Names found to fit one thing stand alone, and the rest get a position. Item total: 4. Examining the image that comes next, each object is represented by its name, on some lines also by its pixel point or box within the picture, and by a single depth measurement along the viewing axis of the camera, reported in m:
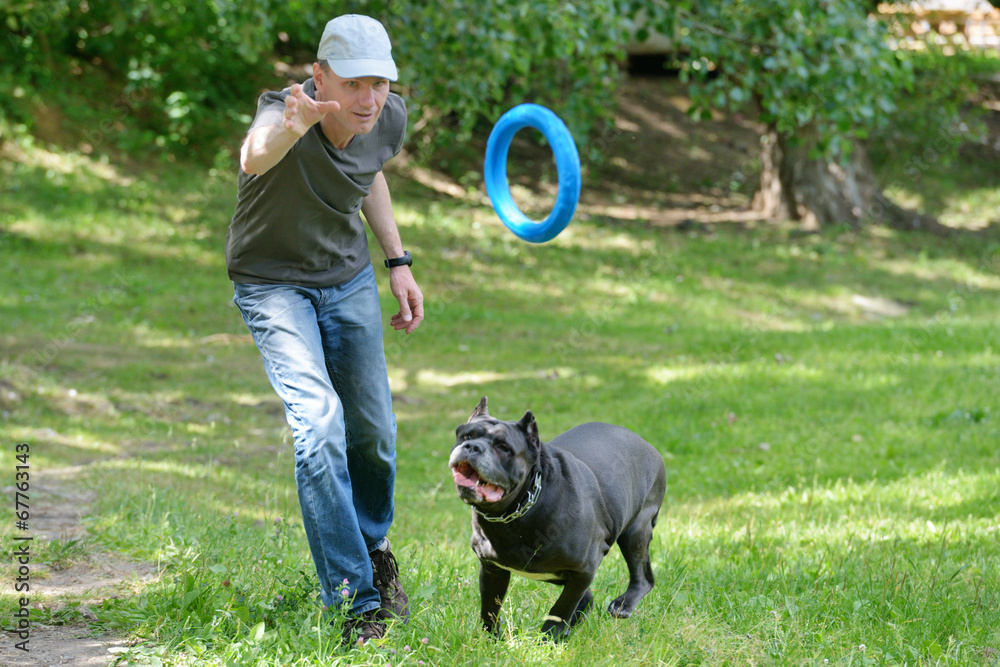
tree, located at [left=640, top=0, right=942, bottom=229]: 16.91
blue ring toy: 9.45
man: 6.61
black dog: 6.46
